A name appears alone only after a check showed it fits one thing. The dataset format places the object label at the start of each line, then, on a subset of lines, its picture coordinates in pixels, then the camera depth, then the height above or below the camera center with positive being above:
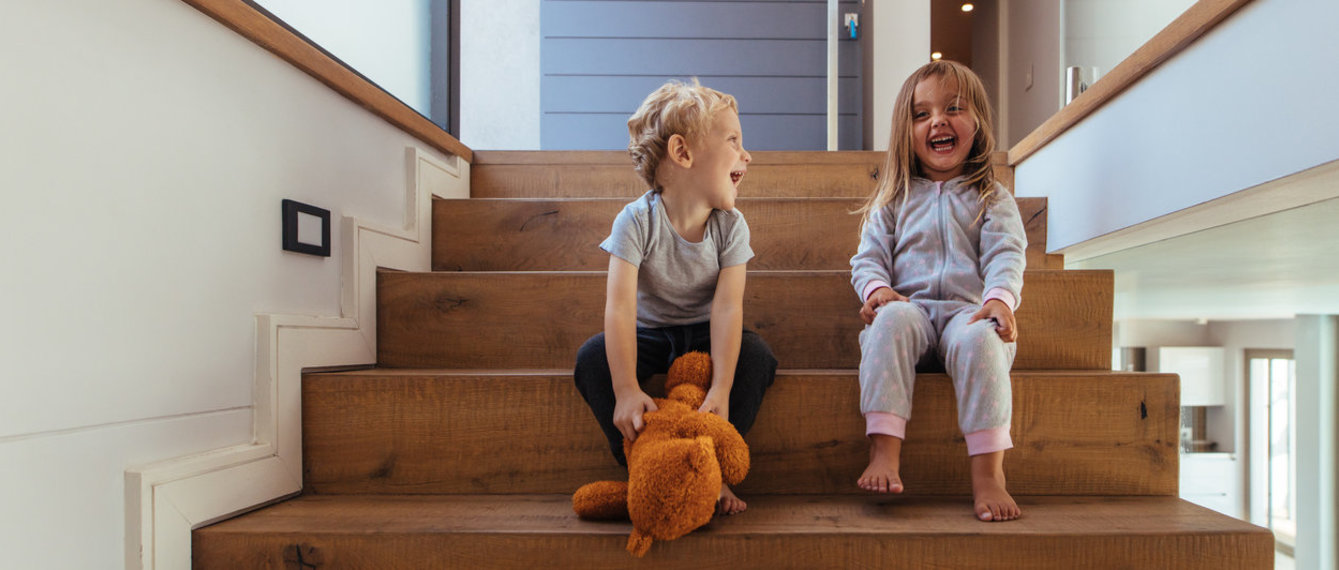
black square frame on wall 1.14 +0.09
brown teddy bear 0.87 -0.22
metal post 2.73 +0.81
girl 1.05 +0.03
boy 1.10 +0.04
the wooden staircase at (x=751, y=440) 0.91 -0.22
